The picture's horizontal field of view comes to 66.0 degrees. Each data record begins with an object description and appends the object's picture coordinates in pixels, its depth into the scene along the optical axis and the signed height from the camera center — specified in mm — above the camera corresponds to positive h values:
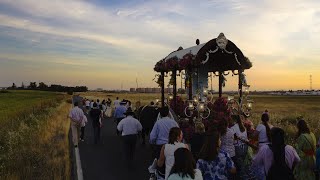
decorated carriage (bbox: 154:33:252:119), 7733 +744
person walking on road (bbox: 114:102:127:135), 11692 -1001
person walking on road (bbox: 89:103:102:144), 10976 -1376
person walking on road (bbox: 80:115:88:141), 10459 -1613
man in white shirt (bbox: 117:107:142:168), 7679 -1312
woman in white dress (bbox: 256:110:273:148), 5597 -950
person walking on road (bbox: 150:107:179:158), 5692 -937
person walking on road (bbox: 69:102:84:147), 10150 -1180
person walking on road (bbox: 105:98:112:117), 21304 -1711
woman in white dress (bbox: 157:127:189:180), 4114 -945
